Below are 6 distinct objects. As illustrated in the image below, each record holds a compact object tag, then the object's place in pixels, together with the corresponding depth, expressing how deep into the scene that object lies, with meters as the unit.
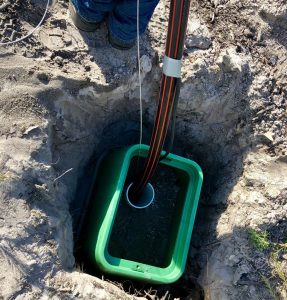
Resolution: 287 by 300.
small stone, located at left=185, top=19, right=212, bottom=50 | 1.85
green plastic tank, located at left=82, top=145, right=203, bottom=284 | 1.67
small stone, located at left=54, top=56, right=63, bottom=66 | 1.68
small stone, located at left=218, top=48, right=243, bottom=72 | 1.85
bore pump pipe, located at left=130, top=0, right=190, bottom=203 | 1.25
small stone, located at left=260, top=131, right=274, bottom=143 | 1.88
